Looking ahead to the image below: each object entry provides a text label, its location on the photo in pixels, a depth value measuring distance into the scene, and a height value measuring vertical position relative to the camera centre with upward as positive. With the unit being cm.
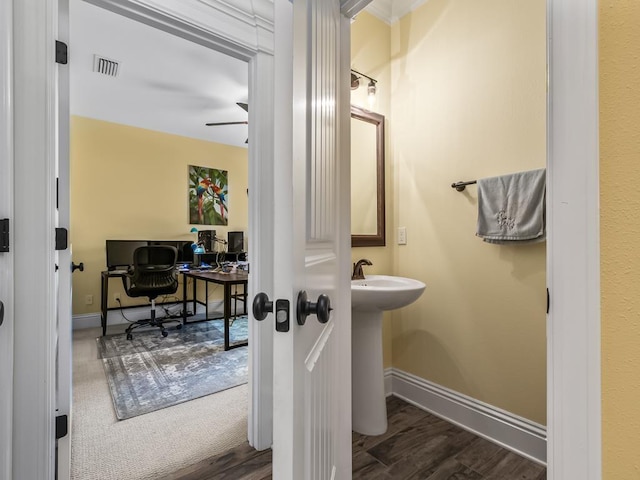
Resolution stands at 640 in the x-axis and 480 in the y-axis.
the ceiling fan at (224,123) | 363 +140
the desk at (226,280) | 307 -42
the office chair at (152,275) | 349 -42
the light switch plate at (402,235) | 210 +2
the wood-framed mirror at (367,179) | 198 +39
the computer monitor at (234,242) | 468 -5
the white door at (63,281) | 119 -17
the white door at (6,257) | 97 -6
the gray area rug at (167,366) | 216 -111
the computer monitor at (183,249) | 437 -15
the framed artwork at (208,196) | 461 +66
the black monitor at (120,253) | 386 -18
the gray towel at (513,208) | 146 +15
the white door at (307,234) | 59 +1
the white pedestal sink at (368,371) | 169 -74
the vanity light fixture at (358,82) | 190 +98
